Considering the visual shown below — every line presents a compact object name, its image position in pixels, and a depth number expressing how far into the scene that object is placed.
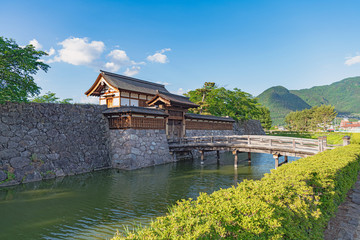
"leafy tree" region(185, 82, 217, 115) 35.91
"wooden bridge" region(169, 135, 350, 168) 14.29
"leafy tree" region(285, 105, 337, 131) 63.50
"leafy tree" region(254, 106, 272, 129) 63.44
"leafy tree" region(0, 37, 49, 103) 12.77
